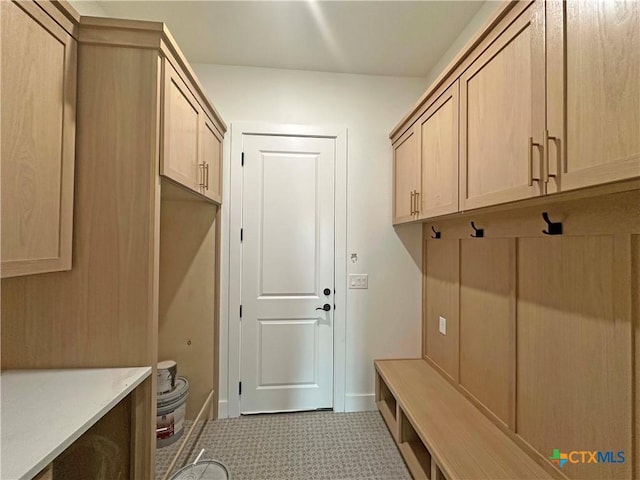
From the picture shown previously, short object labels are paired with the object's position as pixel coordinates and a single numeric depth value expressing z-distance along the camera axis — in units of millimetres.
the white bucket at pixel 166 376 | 1992
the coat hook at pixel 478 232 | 1734
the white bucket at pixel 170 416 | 1934
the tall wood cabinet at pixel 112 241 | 1208
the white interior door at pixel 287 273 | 2428
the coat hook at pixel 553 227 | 1208
